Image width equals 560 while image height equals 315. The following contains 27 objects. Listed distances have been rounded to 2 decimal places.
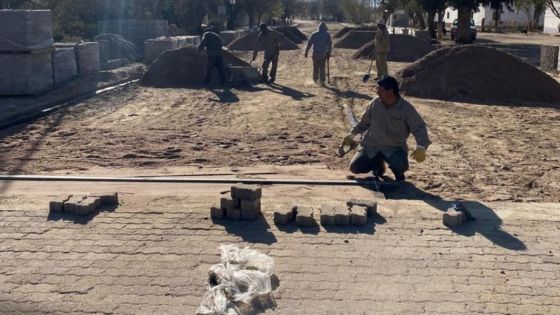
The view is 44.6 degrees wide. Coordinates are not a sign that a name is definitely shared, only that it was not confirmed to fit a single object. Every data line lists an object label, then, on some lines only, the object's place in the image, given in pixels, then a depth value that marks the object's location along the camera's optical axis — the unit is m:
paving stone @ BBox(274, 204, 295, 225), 6.11
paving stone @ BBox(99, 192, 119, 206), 6.71
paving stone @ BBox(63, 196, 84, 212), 6.43
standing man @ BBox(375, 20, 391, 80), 18.52
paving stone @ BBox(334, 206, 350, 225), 6.11
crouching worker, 7.48
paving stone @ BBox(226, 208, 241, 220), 6.24
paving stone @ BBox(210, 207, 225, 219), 6.28
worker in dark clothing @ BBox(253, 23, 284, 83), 18.27
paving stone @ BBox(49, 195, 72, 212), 6.46
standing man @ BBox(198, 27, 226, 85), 17.61
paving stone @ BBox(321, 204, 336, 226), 6.09
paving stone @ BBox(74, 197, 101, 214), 6.38
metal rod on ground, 7.78
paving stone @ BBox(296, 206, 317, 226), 6.05
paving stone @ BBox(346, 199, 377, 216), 6.41
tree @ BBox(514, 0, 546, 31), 37.56
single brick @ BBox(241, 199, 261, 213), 6.20
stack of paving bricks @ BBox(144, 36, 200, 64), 25.83
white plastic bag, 4.40
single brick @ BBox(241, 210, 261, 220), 6.24
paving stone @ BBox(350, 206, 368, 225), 6.12
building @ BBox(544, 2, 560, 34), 58.81
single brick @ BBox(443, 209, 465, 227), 6.06
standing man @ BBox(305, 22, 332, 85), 18.70
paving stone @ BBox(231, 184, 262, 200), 6.18
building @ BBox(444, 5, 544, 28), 70.41
